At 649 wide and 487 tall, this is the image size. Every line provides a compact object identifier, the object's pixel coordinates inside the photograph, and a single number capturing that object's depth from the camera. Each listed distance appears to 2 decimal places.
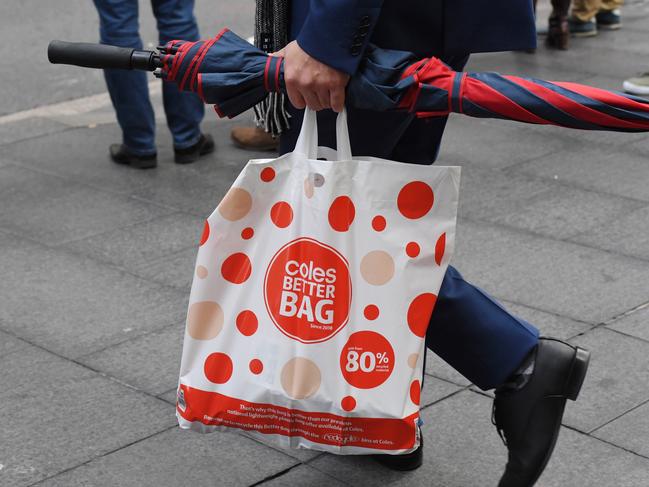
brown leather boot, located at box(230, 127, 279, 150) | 6.21
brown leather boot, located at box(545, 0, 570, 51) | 8.81
